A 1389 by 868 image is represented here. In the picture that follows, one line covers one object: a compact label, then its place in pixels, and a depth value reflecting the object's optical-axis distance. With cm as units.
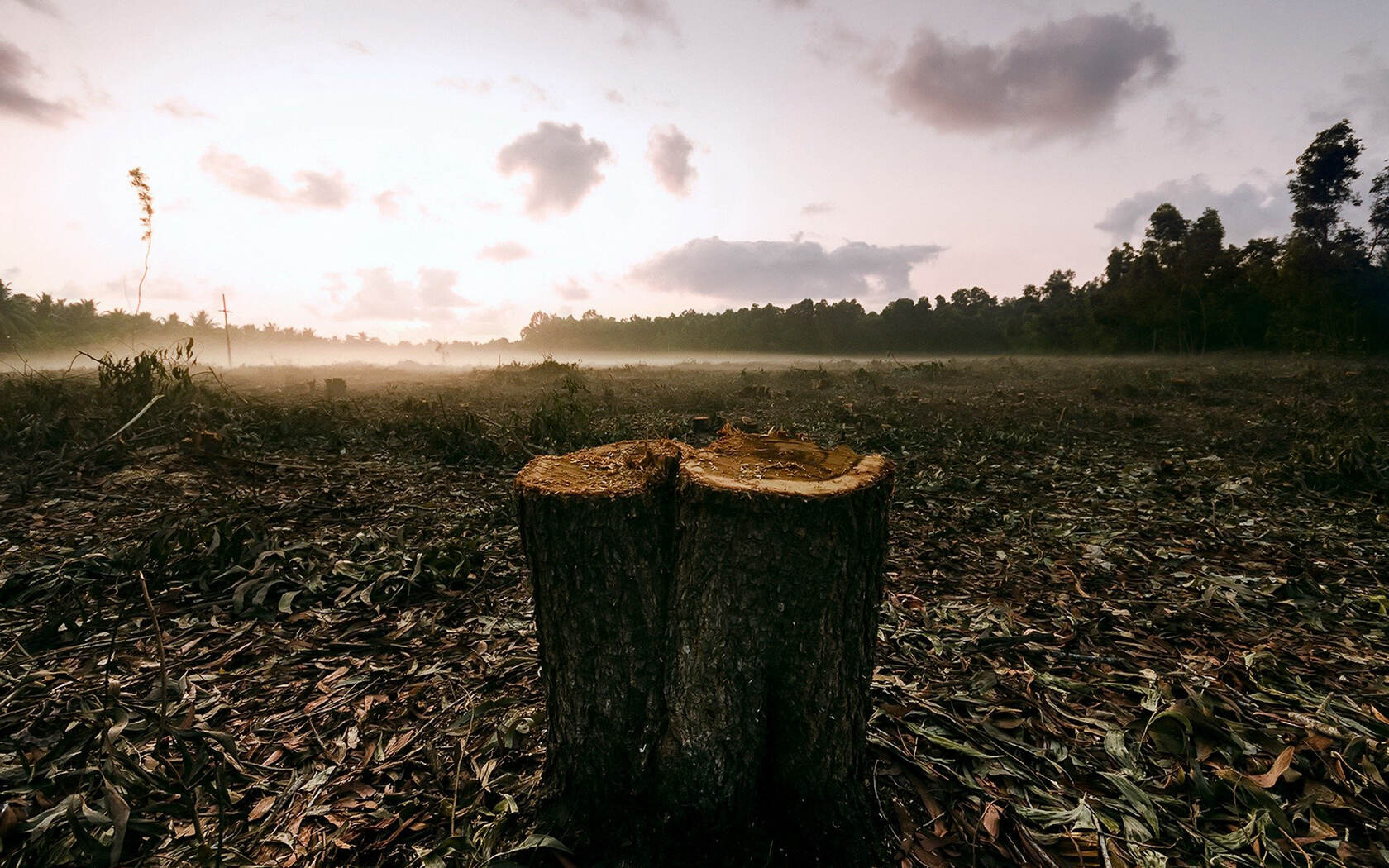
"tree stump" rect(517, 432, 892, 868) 167
